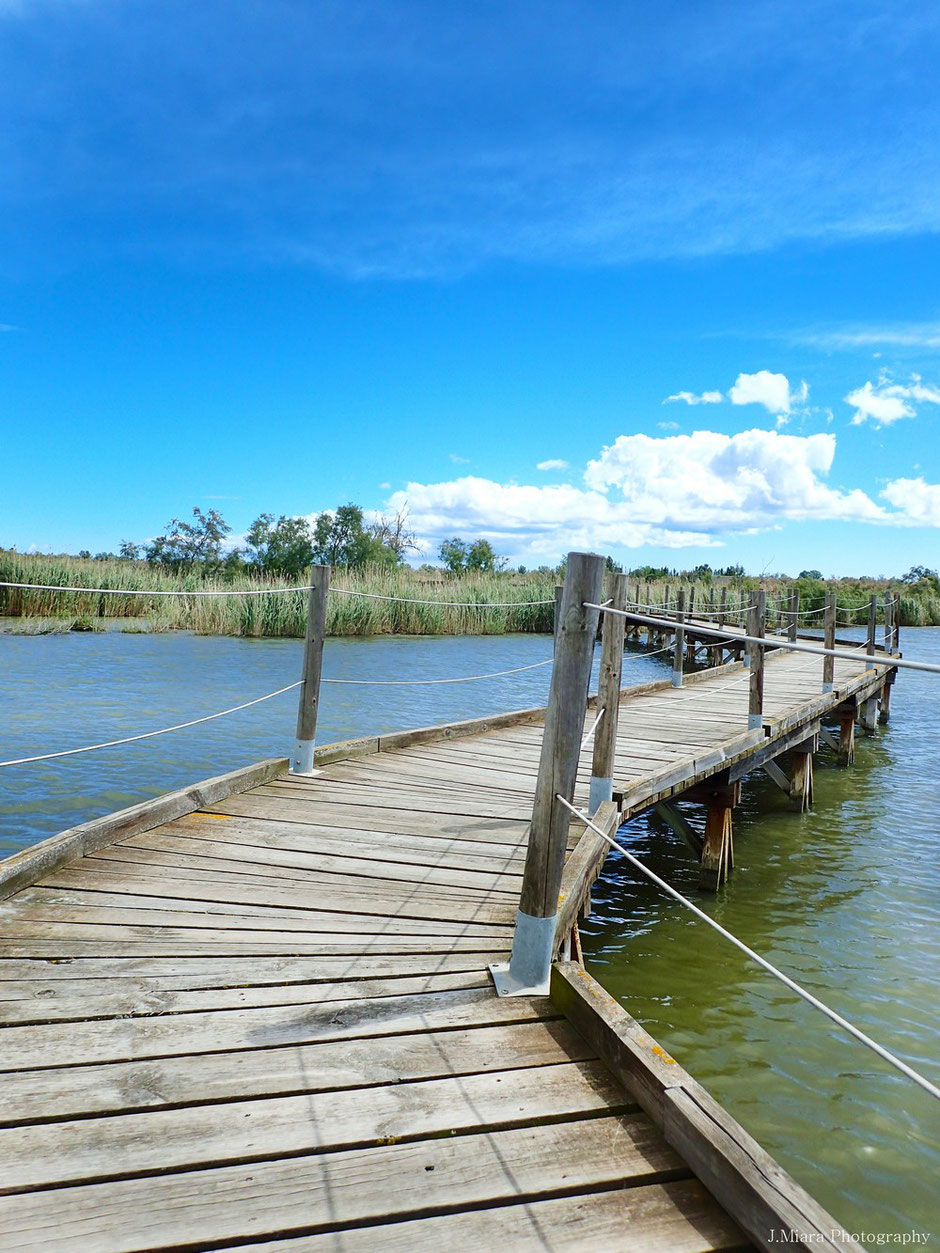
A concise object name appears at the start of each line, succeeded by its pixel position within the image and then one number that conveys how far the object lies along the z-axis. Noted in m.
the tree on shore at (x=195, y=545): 36.81
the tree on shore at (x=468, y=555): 42.00
